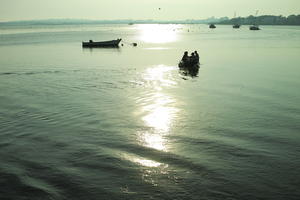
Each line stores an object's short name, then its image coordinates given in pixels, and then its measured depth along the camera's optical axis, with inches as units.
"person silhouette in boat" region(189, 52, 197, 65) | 1801.2
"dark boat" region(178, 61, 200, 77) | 1740.9
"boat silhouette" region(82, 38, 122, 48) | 3238.2
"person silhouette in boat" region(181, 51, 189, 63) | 1805.1
